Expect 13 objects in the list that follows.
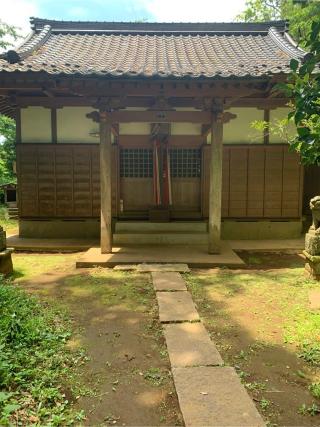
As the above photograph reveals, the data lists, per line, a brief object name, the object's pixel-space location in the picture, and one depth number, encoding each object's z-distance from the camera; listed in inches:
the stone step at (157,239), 322.0
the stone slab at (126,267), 250.4
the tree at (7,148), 805.2
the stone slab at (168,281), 207.6
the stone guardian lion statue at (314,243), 221.6
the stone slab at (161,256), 260.4
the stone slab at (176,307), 163.4
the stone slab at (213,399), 92.9
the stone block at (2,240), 224.1
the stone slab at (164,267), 245.2
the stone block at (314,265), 221.5
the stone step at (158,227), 336.8
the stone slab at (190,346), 124.4
